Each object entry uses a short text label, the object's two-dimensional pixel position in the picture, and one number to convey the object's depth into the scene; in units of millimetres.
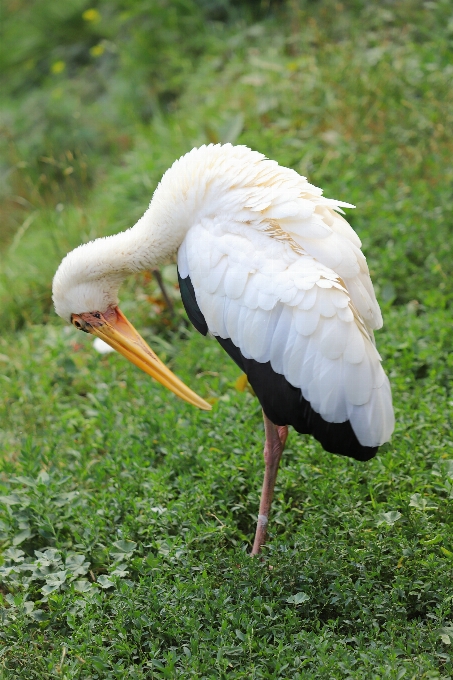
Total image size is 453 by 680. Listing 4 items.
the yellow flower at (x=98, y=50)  16937
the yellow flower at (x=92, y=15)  17698
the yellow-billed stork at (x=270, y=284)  5652
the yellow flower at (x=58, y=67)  17406
